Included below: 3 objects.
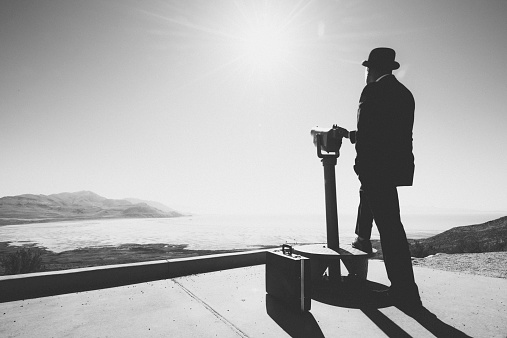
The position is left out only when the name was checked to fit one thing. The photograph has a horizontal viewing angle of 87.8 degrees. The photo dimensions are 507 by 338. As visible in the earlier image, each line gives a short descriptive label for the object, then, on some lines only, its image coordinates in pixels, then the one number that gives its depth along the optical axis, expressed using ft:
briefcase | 8.00
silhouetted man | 8.79
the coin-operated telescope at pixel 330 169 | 11.12
